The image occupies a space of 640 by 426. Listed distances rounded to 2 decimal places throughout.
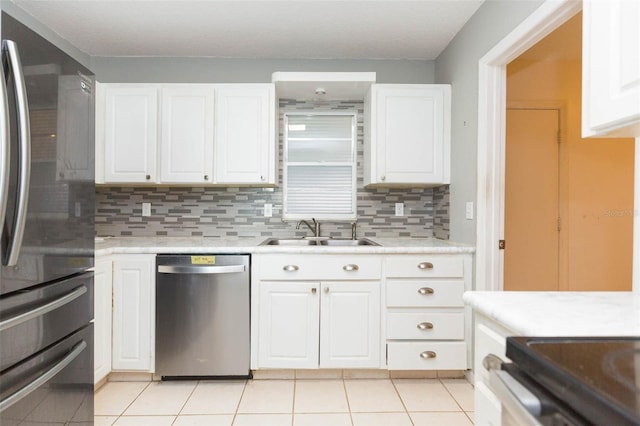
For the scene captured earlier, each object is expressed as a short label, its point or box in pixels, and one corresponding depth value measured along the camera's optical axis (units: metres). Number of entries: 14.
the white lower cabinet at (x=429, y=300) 2.32
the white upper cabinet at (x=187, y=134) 2.66
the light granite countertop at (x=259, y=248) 2.27
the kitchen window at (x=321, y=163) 3.10
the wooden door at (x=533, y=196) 2.94
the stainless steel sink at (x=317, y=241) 2.91
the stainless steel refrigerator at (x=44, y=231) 1.15
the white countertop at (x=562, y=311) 0.81
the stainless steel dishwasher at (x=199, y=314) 2.25
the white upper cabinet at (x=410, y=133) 2.70
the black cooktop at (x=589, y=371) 0.51
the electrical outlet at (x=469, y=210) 2.35
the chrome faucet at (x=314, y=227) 3.02
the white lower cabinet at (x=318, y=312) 2.31
